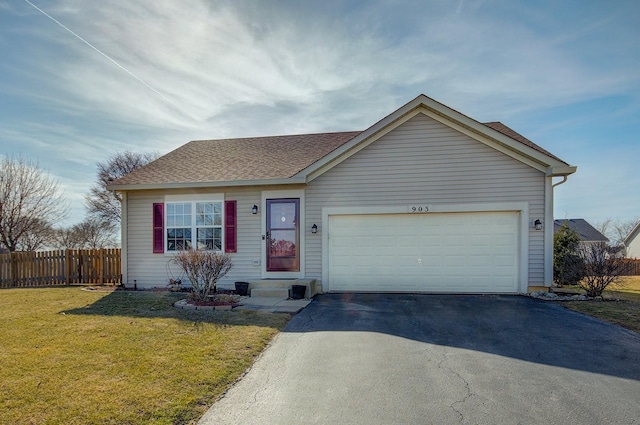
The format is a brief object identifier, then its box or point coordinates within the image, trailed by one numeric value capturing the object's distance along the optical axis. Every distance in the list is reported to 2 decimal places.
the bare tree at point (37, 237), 18.39
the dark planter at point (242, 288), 9.60
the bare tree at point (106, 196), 29.86
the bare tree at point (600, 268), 9.02
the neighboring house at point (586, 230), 37.04
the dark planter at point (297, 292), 8.98
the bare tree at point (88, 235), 24.12
